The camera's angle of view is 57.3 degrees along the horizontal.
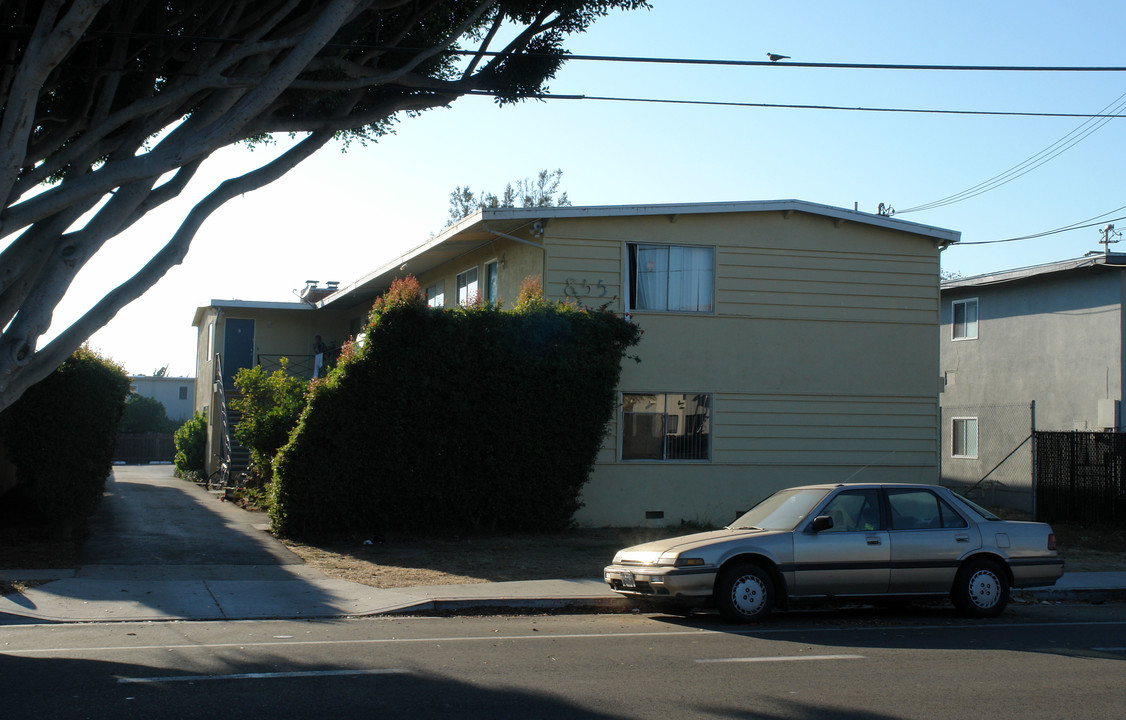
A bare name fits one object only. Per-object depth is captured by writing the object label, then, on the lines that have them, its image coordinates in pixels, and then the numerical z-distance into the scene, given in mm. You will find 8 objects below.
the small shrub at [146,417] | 49000
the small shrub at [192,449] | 31078
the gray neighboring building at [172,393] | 54812
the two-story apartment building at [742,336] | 18938
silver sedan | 10445
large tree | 10438
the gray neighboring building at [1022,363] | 23188
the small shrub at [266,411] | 18062
